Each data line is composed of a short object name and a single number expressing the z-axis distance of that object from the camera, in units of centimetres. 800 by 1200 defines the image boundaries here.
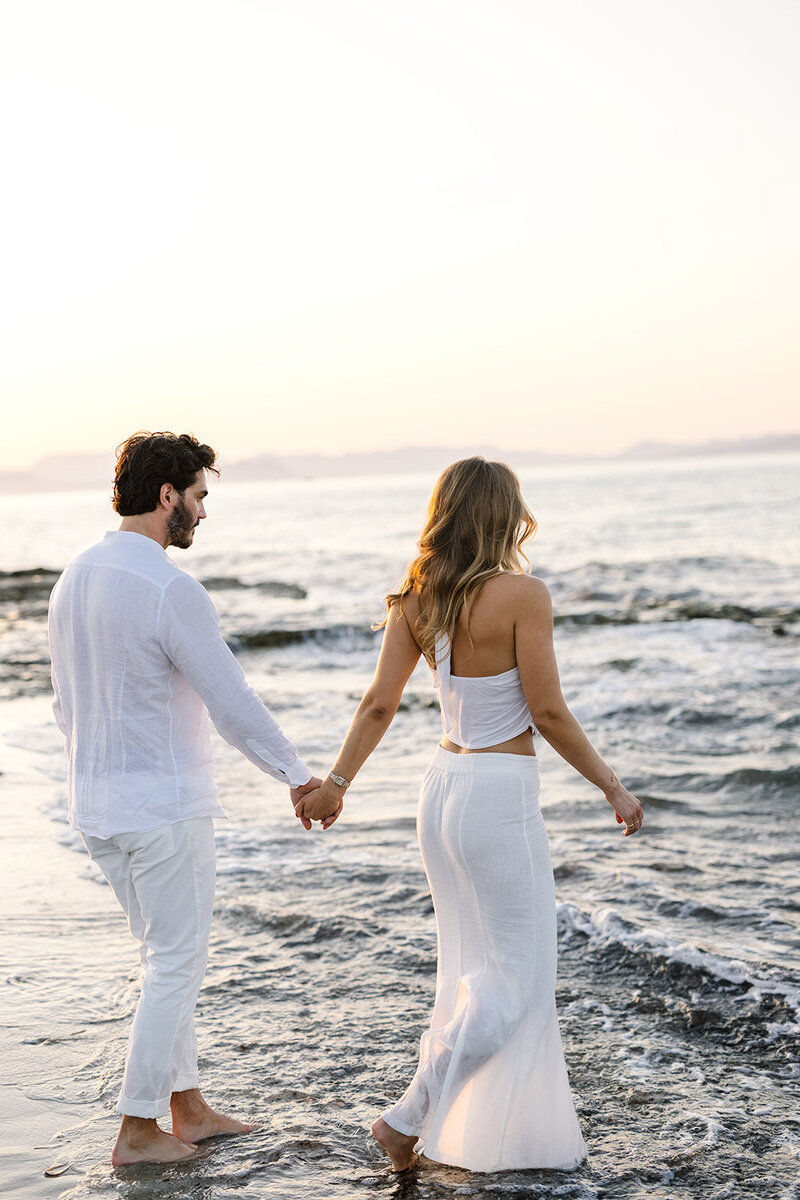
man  331
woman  330
